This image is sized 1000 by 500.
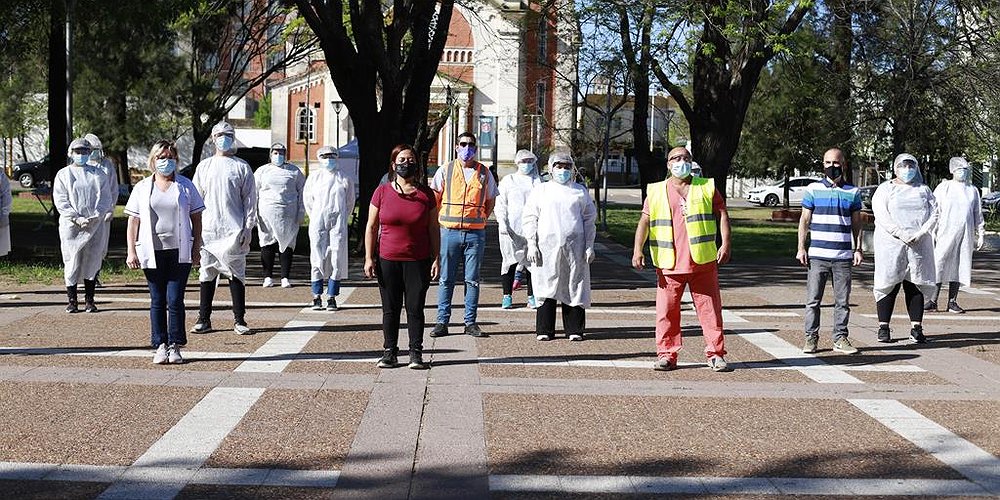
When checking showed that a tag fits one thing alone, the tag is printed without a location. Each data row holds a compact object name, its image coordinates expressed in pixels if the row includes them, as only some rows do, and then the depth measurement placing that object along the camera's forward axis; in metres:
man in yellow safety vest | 9.83
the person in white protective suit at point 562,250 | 11.64
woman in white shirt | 9.70
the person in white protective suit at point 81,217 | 13.23
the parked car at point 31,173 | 62.84
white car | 64.44
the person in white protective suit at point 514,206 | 13.80
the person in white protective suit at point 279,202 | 16.06
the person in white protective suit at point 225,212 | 11.87
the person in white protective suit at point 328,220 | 14.14
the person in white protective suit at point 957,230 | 15.16
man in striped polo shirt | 11.00
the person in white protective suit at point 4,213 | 13.73
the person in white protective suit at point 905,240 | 12.01
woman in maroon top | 9.66
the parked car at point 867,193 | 51.56
